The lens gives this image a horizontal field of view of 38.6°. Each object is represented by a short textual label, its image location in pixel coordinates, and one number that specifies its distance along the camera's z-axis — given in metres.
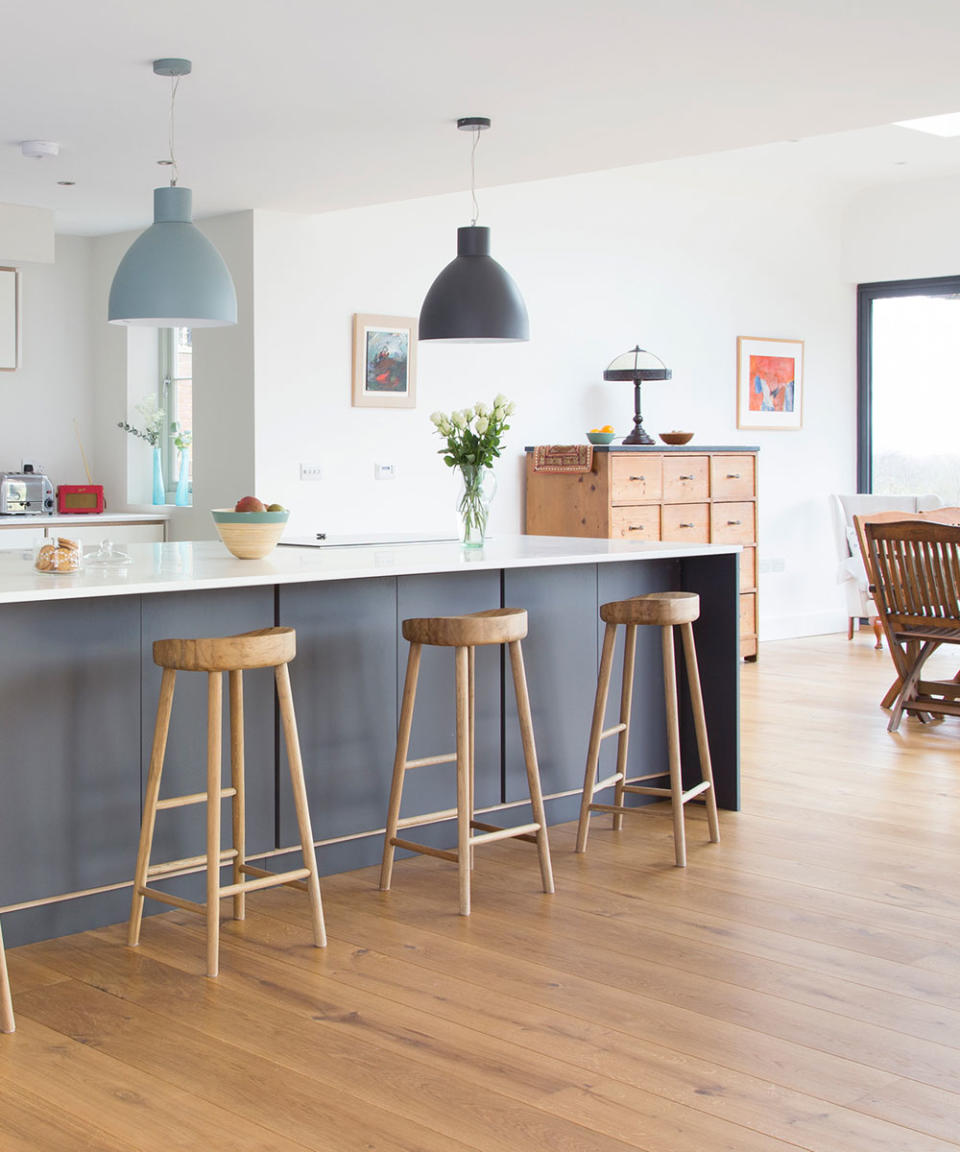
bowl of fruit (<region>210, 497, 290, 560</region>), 3.97
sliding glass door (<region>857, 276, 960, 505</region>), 9.23
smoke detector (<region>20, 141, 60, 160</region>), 5.08
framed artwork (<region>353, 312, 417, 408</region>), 6.68
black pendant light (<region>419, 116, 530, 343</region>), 4.54
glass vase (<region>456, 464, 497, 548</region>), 4.63
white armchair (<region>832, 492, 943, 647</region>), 8.73
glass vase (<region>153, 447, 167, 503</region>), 7.36
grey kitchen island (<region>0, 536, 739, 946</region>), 3.32
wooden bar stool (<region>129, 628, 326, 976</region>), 3.12
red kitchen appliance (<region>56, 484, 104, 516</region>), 7.15
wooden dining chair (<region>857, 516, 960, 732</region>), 5.88
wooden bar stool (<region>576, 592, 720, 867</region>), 3.99
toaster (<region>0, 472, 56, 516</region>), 6.86
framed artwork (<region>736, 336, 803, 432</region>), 8.82
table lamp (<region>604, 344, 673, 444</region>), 7.69
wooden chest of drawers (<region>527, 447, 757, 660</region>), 7.43
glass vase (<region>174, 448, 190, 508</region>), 7.10
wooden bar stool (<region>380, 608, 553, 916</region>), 3.56
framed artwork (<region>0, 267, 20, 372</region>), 7.04
